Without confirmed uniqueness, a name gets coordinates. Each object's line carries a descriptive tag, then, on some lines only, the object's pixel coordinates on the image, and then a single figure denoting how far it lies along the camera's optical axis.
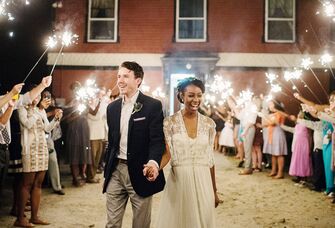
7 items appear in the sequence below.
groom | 3.73
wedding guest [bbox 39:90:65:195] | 7.74
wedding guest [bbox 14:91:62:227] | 5.71
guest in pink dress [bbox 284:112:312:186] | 9.38
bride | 3.89
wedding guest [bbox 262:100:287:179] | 10.14
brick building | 16.48
